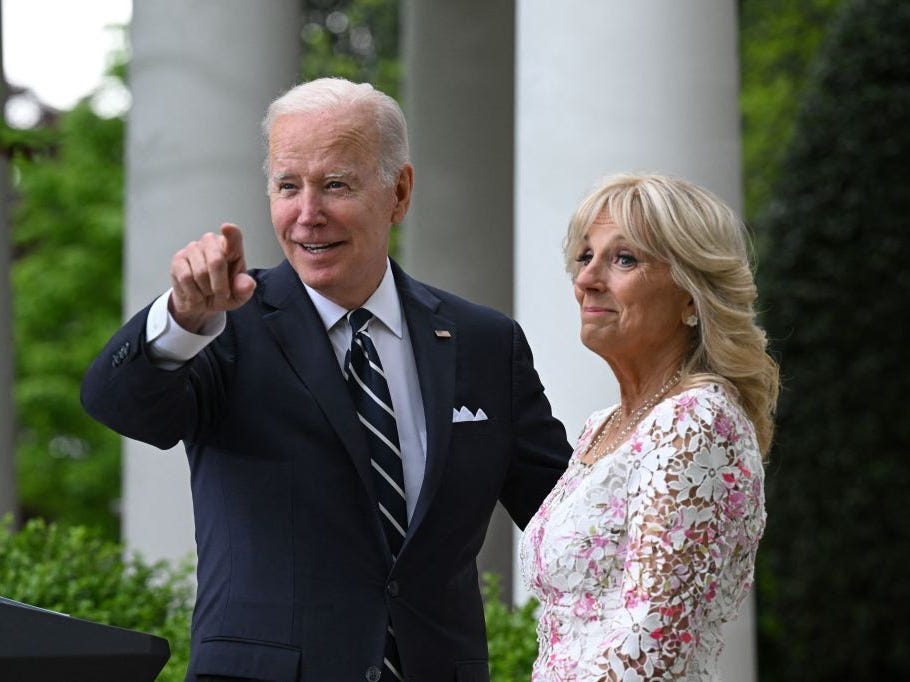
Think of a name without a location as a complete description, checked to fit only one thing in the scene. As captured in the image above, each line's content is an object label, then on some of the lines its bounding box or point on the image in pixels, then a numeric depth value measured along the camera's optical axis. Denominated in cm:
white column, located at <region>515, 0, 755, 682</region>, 1372
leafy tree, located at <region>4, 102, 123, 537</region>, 5794
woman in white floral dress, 670
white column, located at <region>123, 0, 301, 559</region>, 1689
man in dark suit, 797
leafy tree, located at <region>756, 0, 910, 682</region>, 3183
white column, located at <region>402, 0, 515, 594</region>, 2437
